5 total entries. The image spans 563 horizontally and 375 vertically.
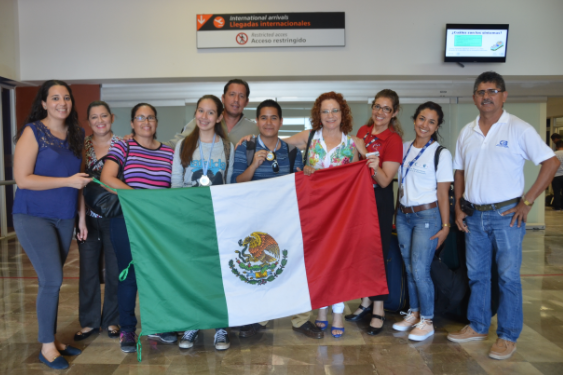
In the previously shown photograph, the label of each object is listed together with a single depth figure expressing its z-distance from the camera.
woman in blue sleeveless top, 2.51
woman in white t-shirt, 2.94
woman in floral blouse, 2.94
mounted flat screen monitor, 6.16
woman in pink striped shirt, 2.75
